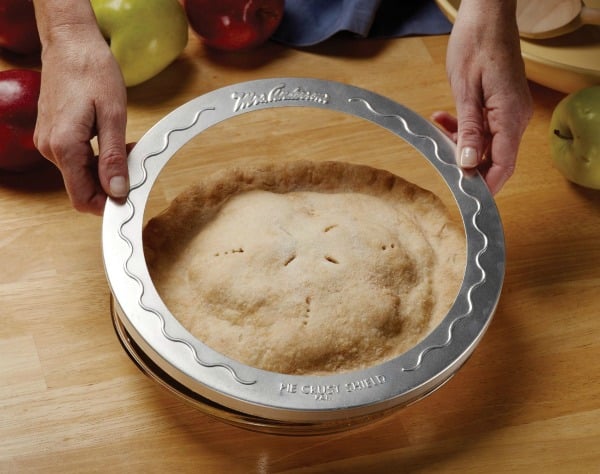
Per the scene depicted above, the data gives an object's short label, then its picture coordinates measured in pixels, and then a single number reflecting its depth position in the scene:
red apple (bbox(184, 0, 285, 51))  1.32
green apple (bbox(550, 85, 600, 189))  1.14
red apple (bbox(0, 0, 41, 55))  1.28
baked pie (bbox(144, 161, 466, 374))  0.87
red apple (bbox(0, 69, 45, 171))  1.11
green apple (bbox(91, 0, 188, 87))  1.25
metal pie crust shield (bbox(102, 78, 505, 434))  0.78
